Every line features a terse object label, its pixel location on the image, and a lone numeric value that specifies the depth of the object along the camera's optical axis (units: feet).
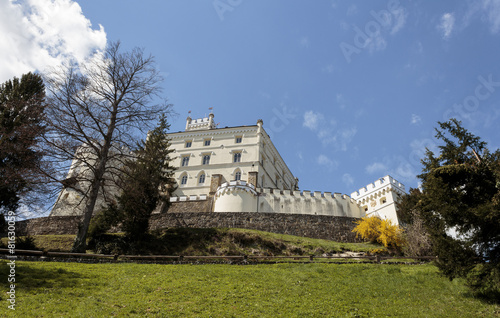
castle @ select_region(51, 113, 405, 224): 111.34
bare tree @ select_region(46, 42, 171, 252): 56.95
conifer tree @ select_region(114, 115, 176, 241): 65.38
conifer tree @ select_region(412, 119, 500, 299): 35.60
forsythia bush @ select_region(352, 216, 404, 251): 81.61
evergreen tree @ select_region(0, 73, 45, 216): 53.21
